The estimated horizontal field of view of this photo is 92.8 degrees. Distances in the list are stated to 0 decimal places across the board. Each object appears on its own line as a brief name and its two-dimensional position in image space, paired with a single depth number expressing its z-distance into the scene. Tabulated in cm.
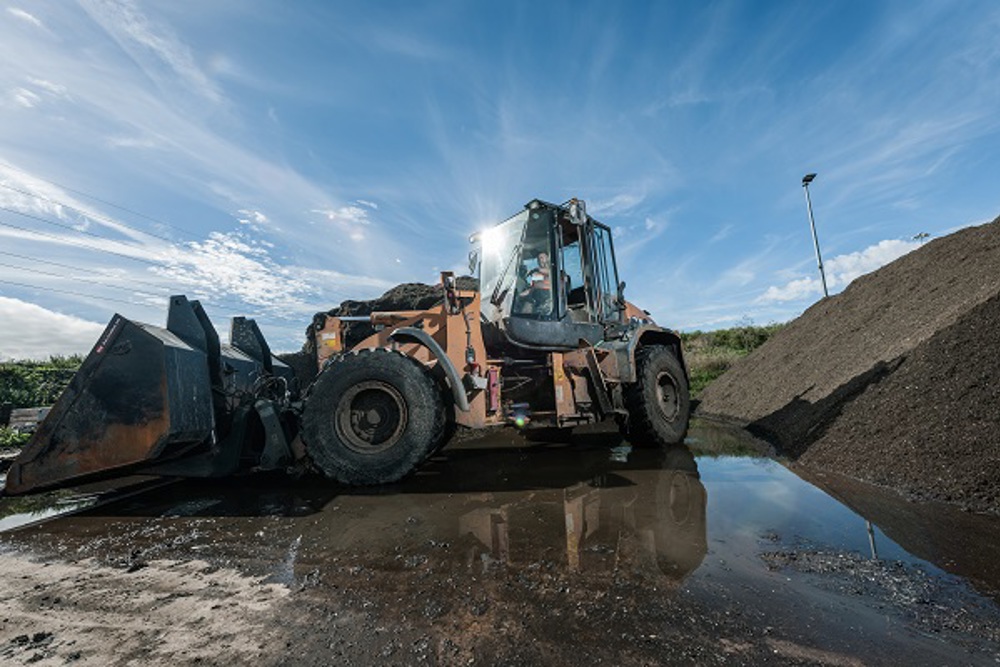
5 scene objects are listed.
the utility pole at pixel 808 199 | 1942
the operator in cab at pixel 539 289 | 574
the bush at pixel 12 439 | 859
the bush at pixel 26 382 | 1616
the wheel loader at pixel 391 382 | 408
